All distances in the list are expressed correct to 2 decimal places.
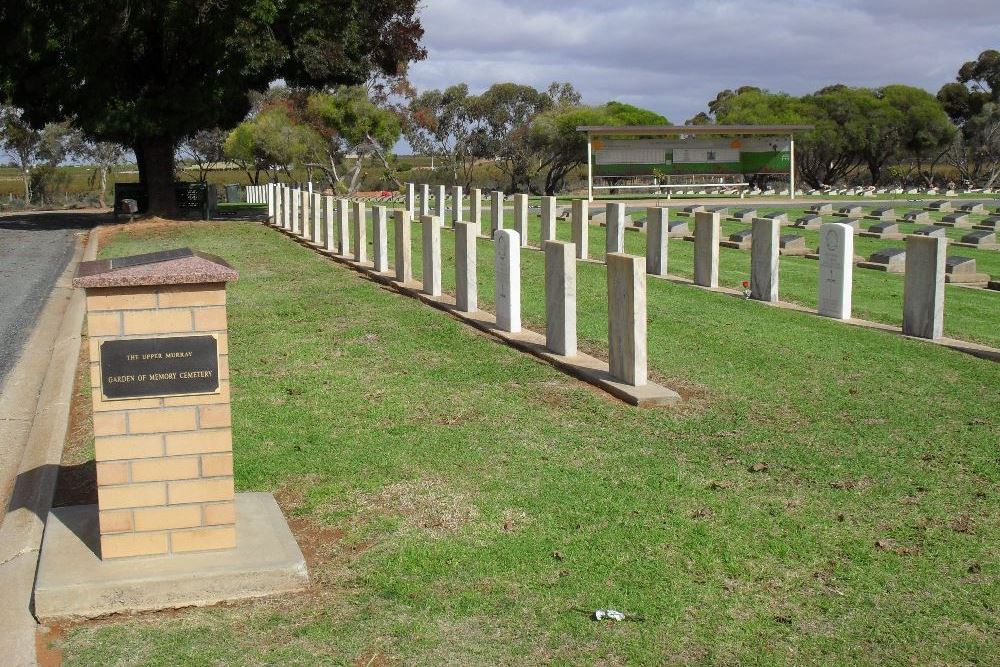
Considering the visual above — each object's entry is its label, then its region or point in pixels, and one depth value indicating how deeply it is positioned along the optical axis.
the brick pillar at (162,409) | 4.98
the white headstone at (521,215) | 20.98
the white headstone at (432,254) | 13.30
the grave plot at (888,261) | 17.23
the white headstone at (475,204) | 24.25
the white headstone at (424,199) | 27.23
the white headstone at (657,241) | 16.16
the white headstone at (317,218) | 21.77
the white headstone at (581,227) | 18.19
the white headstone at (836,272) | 11.90
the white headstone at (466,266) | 12.09
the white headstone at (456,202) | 25.62
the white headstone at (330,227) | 20.05
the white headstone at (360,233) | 17.61
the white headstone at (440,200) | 25.45
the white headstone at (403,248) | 14.59
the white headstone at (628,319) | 8.35
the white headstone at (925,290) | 10.77
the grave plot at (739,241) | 20.66
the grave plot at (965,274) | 16.20
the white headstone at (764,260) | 13.18
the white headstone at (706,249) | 14.59
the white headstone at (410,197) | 31.09
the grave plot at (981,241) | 22.42
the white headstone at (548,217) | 20.02
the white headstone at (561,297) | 9.48
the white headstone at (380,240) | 16.02
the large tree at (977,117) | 69.25
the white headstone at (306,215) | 22.81
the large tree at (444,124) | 65.75
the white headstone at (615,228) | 17.59
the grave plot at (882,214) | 29.80
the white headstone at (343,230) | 18.95
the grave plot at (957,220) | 28.09
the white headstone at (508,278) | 10.62
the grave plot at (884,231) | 24.05
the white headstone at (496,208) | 21.88
